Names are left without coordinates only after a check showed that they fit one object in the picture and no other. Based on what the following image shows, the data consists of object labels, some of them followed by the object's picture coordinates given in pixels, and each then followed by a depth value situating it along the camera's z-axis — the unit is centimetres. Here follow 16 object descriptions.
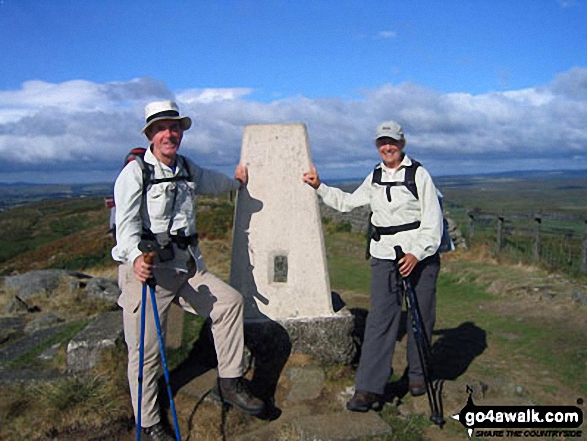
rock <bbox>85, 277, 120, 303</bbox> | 943
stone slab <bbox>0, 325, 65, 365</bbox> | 634
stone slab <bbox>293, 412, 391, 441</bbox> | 440
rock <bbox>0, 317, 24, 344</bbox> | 740
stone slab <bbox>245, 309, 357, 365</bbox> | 575
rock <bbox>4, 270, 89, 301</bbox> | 1050
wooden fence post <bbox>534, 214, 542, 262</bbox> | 1446
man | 439
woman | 489
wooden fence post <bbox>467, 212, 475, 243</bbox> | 1856
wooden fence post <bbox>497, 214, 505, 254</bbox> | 1623
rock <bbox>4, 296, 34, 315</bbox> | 912
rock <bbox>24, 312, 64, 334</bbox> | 772
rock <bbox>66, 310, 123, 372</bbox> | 552
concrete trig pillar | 589
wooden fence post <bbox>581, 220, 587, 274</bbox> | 1261
